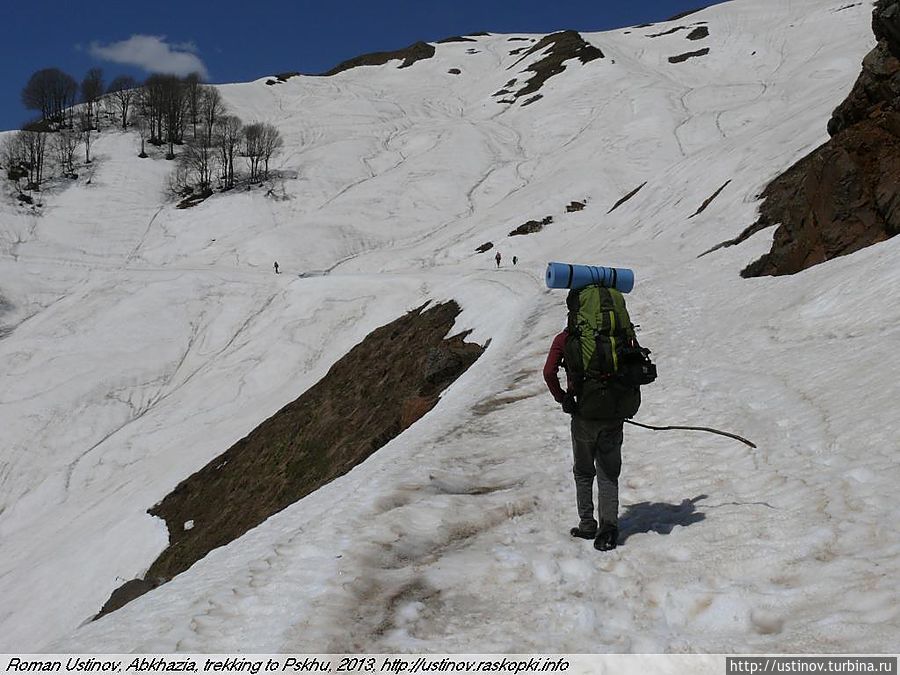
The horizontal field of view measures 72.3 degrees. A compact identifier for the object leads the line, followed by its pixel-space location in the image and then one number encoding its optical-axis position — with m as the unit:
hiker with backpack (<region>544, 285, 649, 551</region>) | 5.93
